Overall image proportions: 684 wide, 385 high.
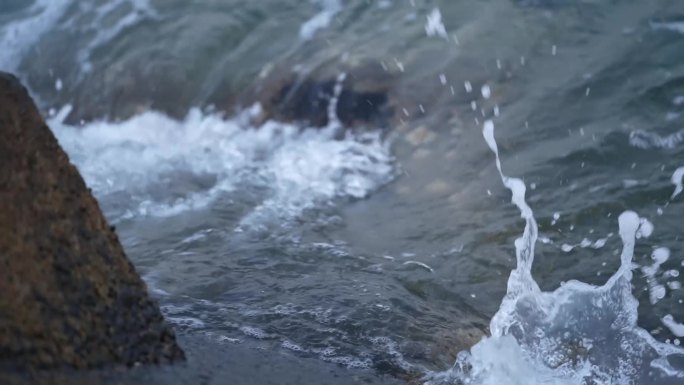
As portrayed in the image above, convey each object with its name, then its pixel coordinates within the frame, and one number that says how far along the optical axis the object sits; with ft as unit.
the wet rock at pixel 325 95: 21.72
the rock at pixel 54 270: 6.70
